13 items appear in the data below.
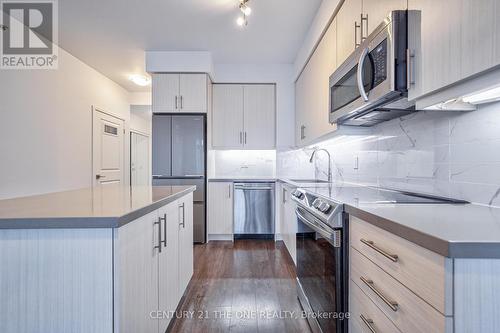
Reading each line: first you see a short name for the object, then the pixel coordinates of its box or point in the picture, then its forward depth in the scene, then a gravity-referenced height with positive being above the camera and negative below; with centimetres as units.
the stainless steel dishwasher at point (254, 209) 391 -65
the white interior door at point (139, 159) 599 +13
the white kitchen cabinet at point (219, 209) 387 -64
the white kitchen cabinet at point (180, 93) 375 +101
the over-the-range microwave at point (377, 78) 121 +47
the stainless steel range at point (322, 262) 129 -55
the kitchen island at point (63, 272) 96 -39
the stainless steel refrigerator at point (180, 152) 376 +18
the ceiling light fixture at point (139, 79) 451 +146
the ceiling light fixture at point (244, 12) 253 +152
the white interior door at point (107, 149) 437 +27
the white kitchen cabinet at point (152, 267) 103 -53
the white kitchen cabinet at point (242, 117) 416 +75
